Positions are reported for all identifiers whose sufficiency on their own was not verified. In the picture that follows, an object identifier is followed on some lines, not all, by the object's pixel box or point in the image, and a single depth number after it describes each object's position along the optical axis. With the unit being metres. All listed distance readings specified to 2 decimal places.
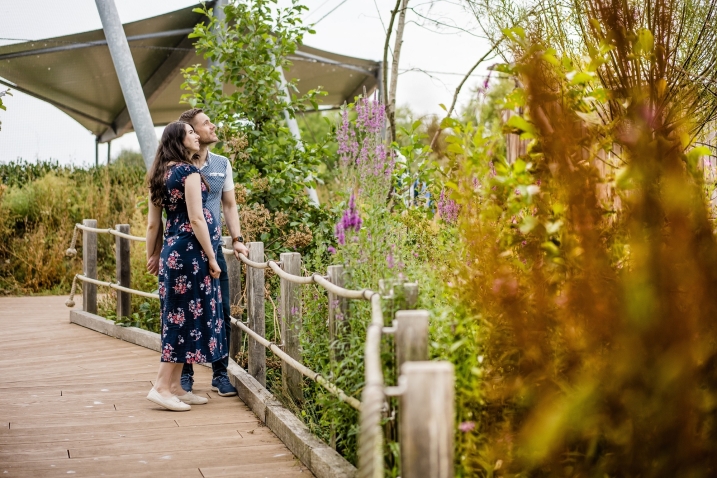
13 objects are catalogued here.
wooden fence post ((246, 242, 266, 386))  4.74
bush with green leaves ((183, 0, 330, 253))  6.14
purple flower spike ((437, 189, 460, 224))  4.24
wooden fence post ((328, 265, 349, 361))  3.28
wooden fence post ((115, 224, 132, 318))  6.96
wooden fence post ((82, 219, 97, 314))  7.61
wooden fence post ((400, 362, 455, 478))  1.64
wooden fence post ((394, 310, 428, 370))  2.22
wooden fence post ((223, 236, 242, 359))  5.27
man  4.54
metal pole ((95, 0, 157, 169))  6.91
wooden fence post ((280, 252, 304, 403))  4.07
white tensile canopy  10.30
